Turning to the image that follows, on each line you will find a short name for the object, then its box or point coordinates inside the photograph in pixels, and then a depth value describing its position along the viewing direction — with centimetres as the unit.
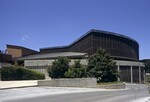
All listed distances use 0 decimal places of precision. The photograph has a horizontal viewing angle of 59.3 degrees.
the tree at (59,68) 2391
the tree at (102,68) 2300
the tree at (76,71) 2267
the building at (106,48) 3315
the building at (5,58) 3102
